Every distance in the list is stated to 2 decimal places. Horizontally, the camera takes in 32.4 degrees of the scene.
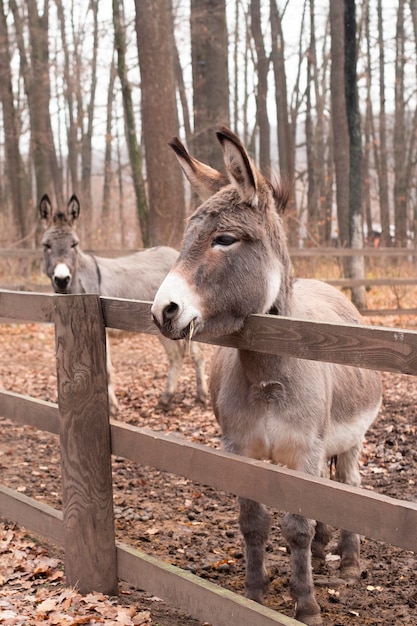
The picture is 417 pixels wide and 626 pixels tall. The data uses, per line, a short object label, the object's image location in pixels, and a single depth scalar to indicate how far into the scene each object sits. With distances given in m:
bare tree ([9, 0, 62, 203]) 21.05
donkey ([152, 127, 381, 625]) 3.13
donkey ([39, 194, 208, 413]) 8.51
